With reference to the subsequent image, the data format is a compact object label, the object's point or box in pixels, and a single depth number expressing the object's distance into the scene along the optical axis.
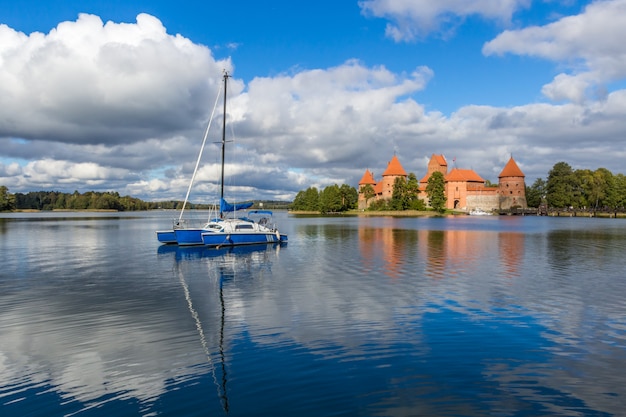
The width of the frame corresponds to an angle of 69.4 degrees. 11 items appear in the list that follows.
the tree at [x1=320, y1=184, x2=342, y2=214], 150.38
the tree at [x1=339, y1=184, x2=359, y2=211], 156.62
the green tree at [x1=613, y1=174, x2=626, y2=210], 125.06
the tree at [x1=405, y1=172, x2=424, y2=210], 132.64
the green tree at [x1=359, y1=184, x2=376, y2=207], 158.62
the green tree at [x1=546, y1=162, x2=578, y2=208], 129.88
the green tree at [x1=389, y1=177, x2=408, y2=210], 132.88
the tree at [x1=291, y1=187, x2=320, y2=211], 170.04
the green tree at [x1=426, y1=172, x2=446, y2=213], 130.88
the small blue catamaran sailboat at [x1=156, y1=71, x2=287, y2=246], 35.78
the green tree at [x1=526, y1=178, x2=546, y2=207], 150.64
